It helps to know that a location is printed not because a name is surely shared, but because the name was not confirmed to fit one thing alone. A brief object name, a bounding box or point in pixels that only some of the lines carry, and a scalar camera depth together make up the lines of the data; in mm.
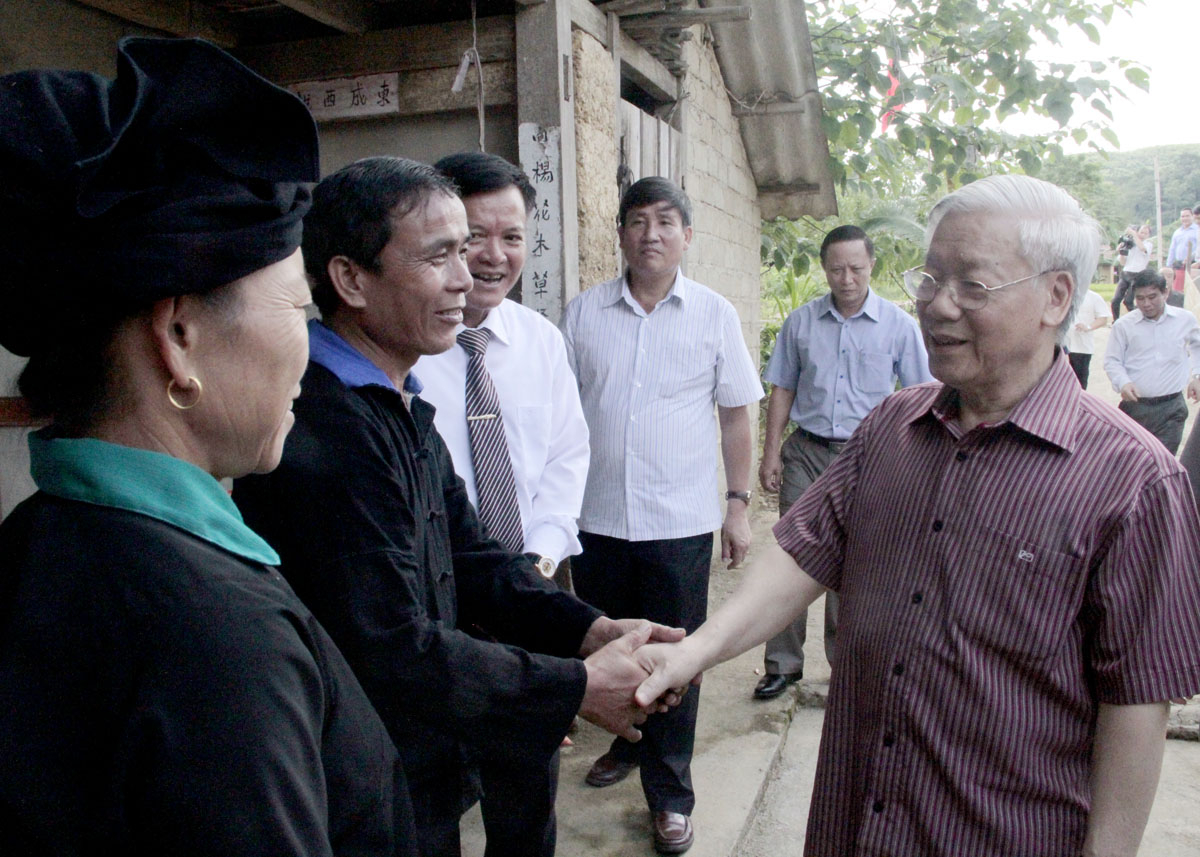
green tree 6949
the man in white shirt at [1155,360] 7906
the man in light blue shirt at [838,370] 4777
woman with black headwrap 867
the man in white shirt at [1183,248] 15297
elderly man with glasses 1581
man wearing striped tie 2688
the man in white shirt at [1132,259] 11594
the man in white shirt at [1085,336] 8971
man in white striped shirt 3639
